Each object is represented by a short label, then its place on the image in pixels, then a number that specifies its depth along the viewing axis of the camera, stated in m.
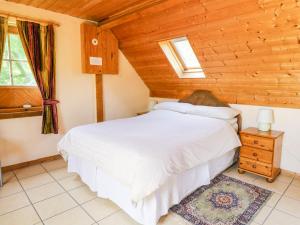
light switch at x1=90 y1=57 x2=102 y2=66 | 3.49
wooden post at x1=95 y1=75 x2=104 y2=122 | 3.68
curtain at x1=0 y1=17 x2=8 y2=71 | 2.63
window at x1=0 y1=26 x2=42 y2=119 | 2.85
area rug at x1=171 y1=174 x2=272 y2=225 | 1.88
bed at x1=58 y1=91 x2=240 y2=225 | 1.72
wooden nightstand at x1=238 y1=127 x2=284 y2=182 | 2.51
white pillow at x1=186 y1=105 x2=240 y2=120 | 2.93
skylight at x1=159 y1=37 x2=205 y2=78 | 3.38
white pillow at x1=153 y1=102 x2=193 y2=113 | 3.40
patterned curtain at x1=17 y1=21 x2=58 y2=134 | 2.82
